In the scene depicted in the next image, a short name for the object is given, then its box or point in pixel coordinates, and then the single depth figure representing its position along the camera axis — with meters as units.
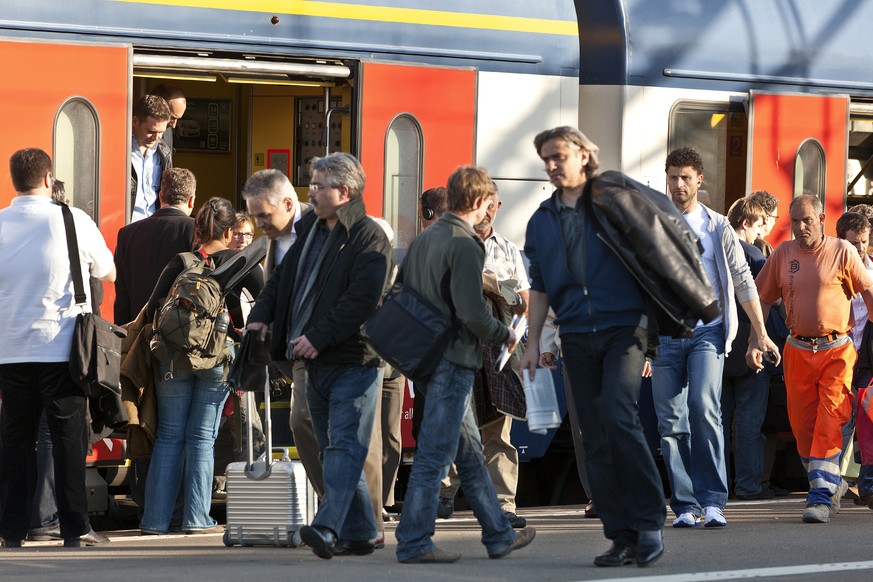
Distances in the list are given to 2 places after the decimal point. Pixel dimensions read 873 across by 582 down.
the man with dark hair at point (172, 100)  18.55
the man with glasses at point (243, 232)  17.65
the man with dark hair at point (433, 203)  17.06
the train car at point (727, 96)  19.87
